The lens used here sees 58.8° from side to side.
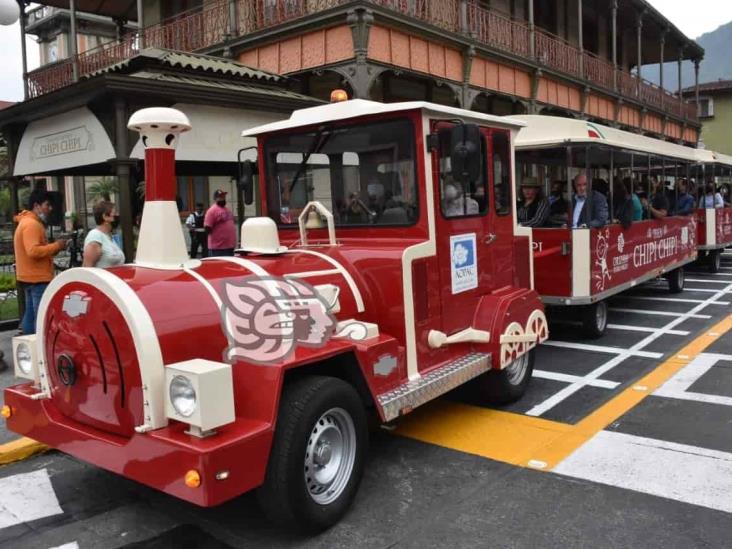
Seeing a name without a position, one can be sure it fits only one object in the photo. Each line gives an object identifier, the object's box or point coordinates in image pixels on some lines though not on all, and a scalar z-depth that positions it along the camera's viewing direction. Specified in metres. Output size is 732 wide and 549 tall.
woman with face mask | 5.82
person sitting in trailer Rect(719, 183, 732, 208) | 15.65
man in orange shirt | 6.79
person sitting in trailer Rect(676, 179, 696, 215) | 12.33
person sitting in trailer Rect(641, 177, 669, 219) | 10.20
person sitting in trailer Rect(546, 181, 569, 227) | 8.11
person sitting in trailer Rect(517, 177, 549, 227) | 8.15
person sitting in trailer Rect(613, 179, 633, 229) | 8.72
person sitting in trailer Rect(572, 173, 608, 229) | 7.78
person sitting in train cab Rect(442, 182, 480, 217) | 4.64
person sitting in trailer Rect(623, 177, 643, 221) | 9.40
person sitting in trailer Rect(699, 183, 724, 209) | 13.94
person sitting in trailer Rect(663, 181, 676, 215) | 11.80
